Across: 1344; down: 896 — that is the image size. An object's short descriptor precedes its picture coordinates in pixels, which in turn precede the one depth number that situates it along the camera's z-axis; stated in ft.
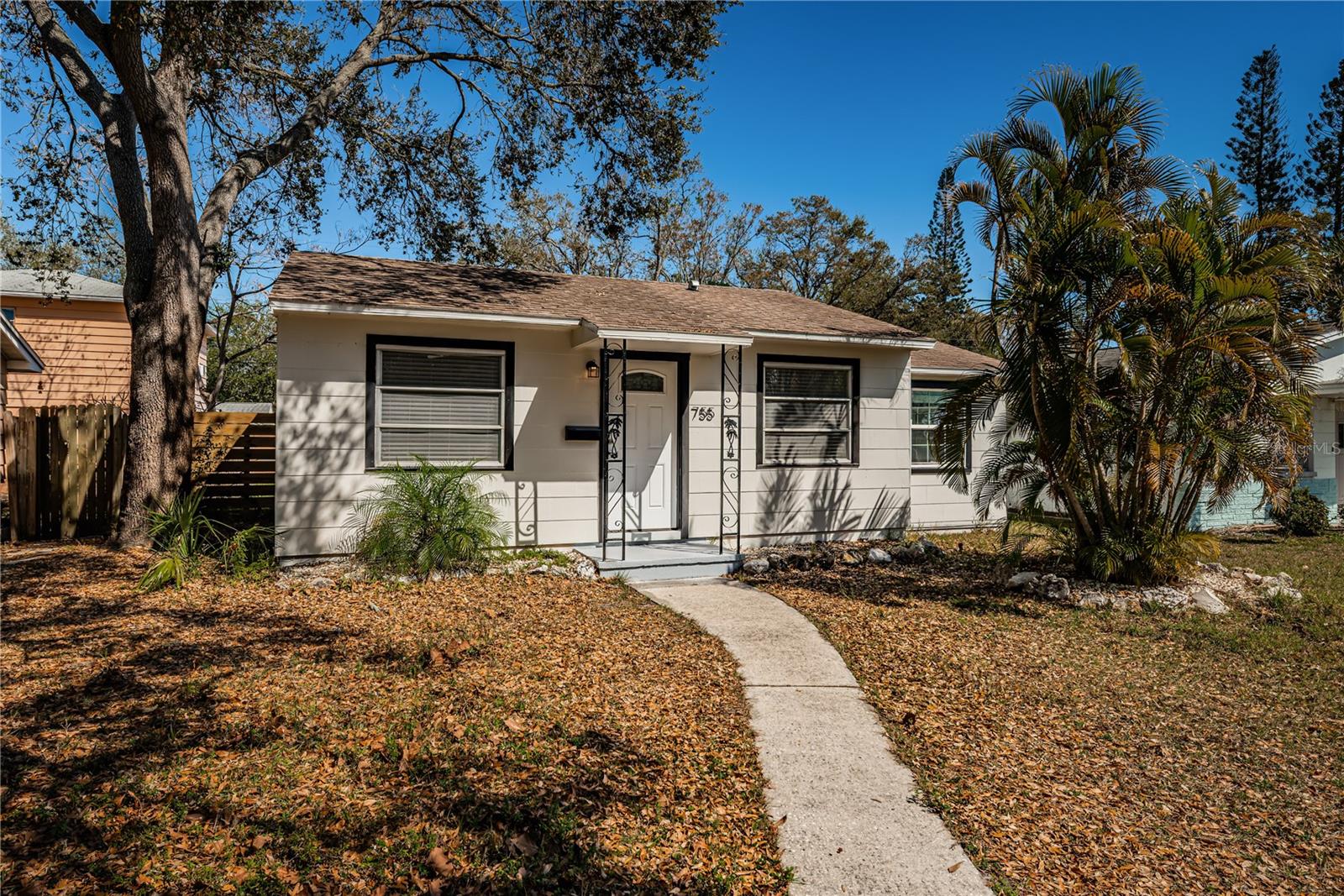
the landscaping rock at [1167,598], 24.71
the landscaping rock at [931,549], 33.35
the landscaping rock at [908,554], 32.60
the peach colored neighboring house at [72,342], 50.08
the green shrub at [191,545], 23.05
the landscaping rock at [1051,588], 25.61
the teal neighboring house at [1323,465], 45.65
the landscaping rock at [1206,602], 24.58
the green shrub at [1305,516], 42.16
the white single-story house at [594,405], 26.76
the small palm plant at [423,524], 25.72
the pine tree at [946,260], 99.40
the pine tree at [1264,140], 85.05
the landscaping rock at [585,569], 27.40
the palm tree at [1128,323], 23.88
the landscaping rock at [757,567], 29.53
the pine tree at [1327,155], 81.56
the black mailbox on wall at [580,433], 29.78
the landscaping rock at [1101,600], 24.77
